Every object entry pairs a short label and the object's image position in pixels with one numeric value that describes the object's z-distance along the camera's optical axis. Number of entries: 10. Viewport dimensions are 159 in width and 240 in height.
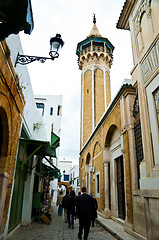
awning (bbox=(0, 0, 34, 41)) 1.70
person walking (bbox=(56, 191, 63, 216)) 11.48
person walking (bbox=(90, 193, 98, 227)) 5.18
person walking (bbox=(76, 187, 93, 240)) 4.83
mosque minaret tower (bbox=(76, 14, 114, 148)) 22.81
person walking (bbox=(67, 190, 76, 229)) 7.32
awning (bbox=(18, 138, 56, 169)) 6.00
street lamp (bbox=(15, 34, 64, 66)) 4.50
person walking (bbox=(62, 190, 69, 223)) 7.91
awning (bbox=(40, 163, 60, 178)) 11.61
